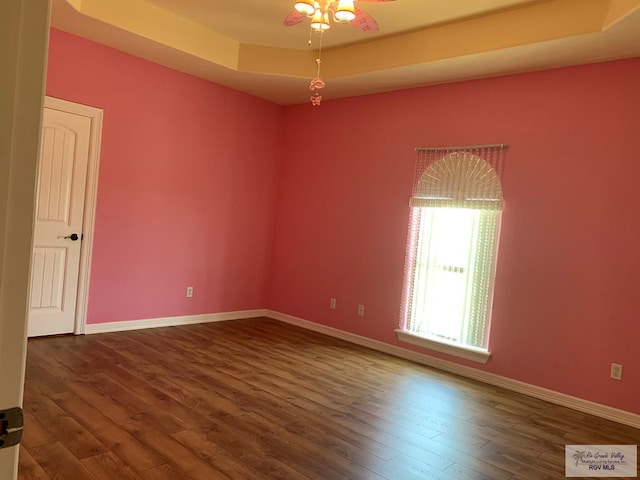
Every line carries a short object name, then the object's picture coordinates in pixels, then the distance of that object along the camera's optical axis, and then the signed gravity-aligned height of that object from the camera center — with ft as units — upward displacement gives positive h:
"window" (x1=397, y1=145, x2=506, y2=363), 14.02 -0.24
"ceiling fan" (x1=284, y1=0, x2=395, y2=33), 9.27 +4.54
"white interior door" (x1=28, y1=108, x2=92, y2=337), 14.01 -0.47
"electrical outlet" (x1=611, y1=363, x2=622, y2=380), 11.82 -2.84
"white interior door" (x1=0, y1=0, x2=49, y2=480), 2.04 +0.16
